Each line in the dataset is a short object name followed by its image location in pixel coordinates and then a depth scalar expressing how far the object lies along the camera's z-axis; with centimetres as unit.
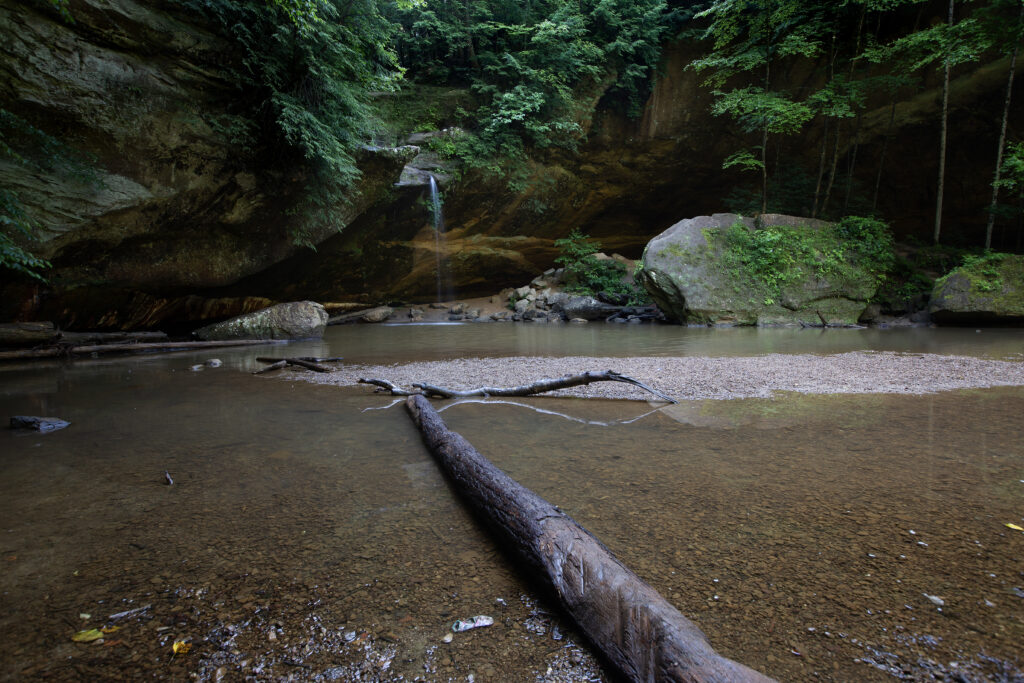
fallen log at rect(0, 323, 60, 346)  726
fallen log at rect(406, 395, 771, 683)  88
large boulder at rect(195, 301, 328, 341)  1073
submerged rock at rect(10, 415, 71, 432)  316
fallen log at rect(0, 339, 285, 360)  698
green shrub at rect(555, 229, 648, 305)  1736
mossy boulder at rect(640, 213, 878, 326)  1186
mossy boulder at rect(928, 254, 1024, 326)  928
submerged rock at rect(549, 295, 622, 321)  1577
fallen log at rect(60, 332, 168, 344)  857
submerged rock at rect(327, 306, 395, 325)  1636
